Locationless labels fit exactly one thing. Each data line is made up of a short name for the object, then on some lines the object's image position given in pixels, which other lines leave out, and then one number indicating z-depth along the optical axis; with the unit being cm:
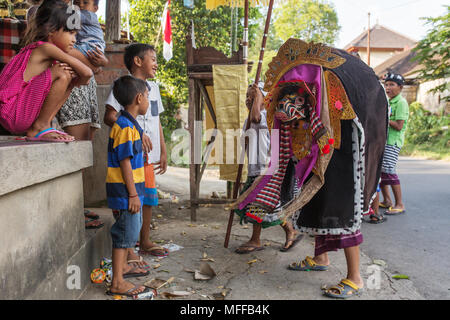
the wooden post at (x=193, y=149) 452
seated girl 234
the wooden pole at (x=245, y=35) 363
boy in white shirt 298
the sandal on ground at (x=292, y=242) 350
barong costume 247
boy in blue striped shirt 245
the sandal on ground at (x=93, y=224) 294
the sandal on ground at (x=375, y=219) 462
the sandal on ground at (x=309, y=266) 299
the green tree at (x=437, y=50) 1092
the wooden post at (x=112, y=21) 457
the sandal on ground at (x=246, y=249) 343
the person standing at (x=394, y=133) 507
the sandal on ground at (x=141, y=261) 289
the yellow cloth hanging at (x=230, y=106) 440
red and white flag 620
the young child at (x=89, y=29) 304
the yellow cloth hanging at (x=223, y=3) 452
